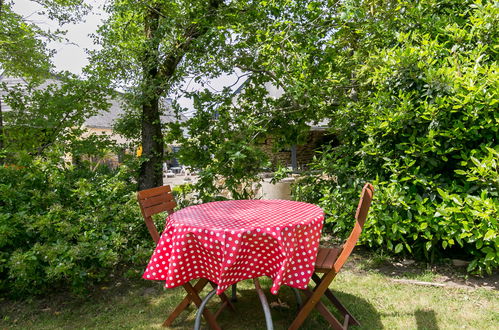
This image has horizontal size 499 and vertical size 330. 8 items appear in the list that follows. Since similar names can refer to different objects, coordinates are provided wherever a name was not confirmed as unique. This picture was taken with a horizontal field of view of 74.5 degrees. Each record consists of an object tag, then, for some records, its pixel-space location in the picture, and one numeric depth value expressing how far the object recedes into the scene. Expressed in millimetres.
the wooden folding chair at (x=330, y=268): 2189
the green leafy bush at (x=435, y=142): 3117
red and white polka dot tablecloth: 1961
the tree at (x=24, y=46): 5211
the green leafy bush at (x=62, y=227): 2830
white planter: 7219
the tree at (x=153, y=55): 4996
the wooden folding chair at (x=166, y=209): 2373
